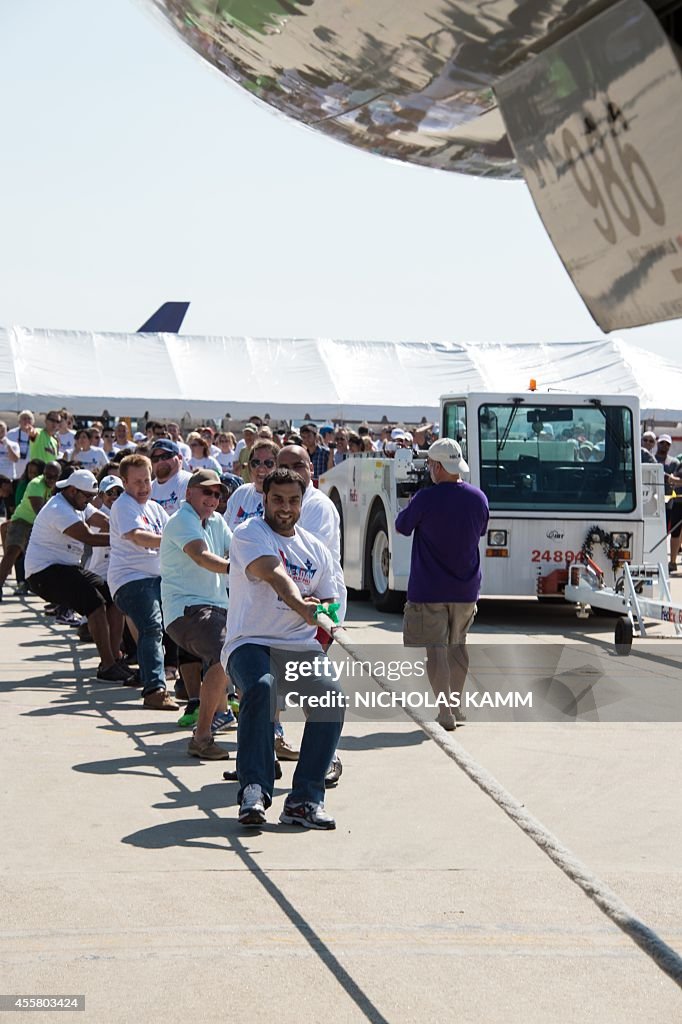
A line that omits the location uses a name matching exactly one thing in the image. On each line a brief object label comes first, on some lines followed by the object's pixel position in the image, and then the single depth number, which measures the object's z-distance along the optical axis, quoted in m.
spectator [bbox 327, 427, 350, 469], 20.69
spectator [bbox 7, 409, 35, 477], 19.39
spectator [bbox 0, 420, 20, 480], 19.33
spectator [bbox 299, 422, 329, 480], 19.09
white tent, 32.41
